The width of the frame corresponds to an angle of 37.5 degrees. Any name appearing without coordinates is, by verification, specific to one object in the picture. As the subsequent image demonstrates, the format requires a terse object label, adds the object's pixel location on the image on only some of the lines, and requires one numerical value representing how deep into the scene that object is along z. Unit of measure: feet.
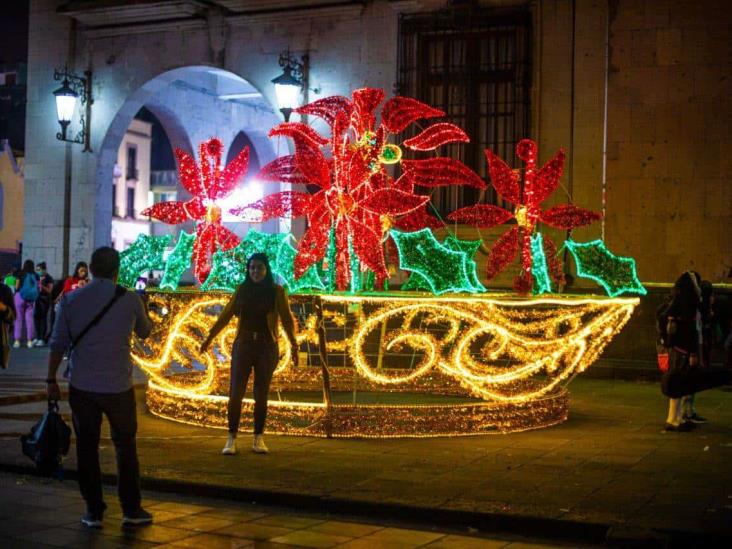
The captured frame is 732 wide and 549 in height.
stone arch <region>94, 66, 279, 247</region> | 69.21
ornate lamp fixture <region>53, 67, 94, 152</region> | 68.74
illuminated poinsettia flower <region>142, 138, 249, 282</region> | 39.78
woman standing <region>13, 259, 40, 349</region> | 65.67
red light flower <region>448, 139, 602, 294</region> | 40.88
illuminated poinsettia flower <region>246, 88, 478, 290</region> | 38.29
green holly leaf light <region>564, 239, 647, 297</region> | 39.65
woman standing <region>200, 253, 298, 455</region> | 31.30
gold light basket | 34.47
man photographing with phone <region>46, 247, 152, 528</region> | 23.06
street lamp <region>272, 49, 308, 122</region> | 59.06
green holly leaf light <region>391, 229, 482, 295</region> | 37.35
